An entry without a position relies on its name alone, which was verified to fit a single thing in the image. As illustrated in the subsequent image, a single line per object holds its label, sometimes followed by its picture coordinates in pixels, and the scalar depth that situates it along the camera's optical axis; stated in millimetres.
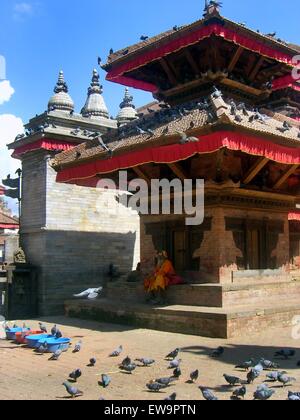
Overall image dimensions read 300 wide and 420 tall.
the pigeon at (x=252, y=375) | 5922
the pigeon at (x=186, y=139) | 9555
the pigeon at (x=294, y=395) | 4748
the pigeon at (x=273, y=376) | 5970
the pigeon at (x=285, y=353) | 7547
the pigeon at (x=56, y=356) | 8086
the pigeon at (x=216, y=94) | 10948
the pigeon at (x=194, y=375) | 6172
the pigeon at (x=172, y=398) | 4957
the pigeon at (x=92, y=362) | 7457
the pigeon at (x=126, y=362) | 6990
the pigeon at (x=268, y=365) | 6605
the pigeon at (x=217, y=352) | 7875
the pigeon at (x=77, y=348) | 8523
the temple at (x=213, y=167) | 10141
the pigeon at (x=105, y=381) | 6121
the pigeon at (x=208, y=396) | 4918
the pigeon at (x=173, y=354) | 7562
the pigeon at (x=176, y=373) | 6383
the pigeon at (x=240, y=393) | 5223
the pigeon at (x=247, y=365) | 6656
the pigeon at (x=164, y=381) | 5840
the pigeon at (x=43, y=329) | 10262
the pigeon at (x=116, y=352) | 8148
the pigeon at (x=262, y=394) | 5090
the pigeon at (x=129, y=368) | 6799
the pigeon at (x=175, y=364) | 6684
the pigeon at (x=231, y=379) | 5816
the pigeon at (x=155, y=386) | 5762
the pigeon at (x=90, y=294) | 13858
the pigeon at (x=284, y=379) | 5750
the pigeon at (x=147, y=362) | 7168
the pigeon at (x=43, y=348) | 8703
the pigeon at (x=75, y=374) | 6297
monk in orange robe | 11531
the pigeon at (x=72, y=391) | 5613
